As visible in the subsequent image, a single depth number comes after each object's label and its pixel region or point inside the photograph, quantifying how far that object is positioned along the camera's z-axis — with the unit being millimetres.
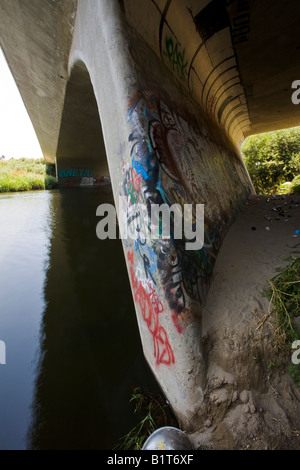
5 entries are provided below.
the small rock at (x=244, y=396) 2354
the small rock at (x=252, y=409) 2278
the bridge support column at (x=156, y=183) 2611
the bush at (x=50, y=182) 27917
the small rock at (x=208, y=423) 2324
